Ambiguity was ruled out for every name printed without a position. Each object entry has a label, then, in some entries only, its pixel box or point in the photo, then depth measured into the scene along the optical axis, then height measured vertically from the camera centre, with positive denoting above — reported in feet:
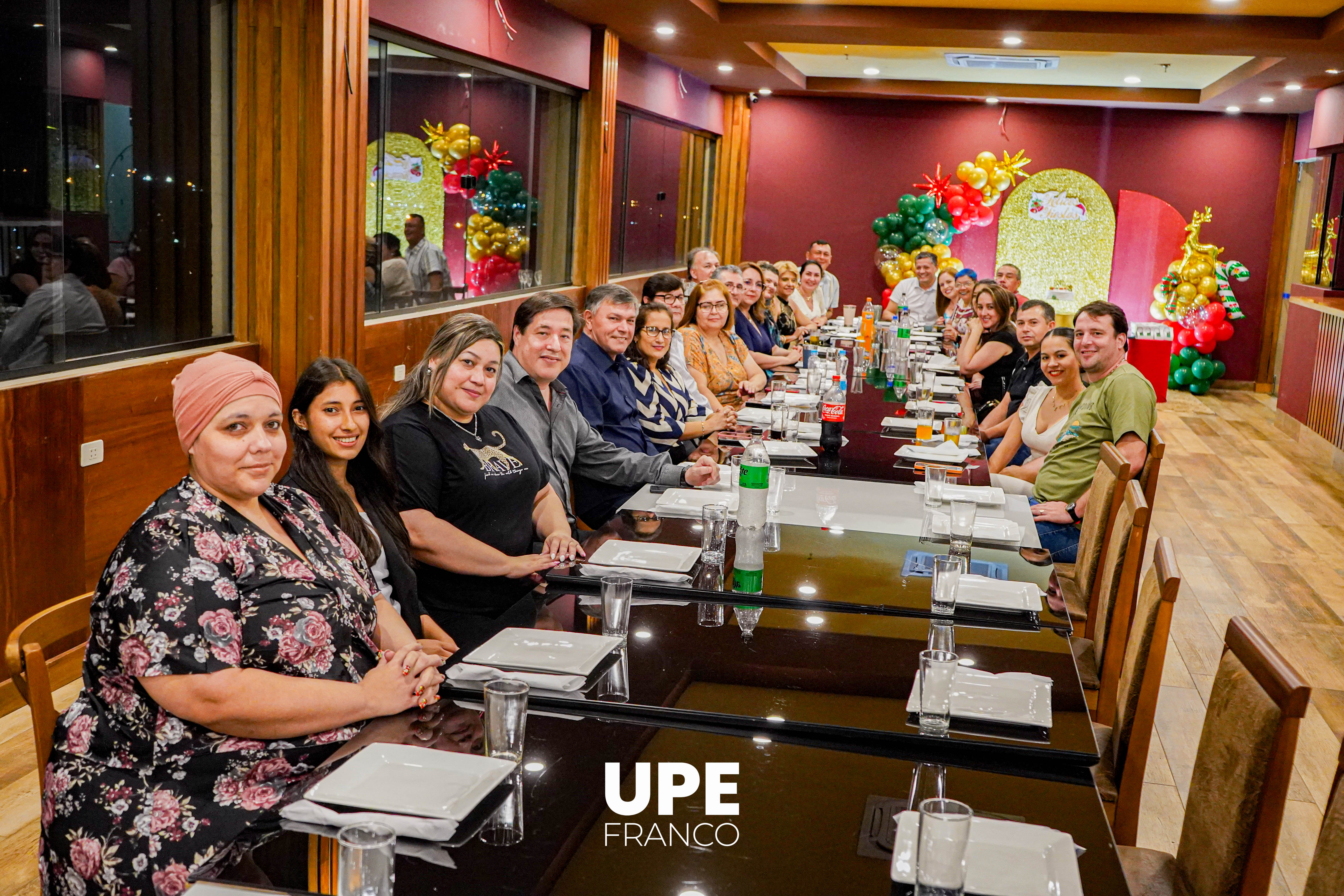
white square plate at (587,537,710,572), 8.73 -2.33
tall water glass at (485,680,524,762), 5.30 -2.12
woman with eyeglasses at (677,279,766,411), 19.20 -1.76
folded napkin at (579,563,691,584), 8.42 -2.34
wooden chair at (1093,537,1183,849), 7.20 -2.62
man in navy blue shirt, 14.06 -1.61
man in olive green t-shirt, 13.47 -1.82
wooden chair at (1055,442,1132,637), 10.78 -2.49
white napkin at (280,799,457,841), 4.69 -2.31
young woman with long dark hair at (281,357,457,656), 8.12 -1.72
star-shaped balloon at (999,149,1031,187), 43.37 +3.09
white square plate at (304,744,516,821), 4.86 -2.30
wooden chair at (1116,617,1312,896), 5.42 -2.40
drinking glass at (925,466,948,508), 10.85 -2.12
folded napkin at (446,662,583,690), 6.27 -2.32
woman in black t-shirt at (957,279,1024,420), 21.44 -1.64
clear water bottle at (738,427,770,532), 8.96 -1.85
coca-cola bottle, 14.01 -2.07
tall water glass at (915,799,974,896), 4.20 -2.05
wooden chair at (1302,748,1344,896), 4.96 -2.39
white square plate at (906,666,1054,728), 6.19 -2.32
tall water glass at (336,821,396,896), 4.02 -2.09
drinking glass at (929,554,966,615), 7.68 -2.08
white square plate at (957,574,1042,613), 8.12 -2.31
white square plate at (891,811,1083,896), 4.52 -2.31
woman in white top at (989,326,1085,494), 15.02 -1.92
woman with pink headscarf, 5.74 -2.28
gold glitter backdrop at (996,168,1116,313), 43.29 +0.74
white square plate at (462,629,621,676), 6.52 -2.31
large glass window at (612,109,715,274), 32.99 +1.29
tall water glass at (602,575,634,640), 7.06 -2.12
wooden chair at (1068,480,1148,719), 9.21 -2.62
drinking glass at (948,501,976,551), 9.26 -2.06
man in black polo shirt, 19.44 -1.83
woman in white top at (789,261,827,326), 33.47 -1.51
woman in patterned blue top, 15.46 -2.05
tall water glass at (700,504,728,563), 8.90 -2.14
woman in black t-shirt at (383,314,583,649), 9.47 -2.06
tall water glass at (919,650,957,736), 5.96 -2.15
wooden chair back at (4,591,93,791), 5.84 -2.20
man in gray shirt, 11.66 -1.73
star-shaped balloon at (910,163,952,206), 43.83 +2.28
